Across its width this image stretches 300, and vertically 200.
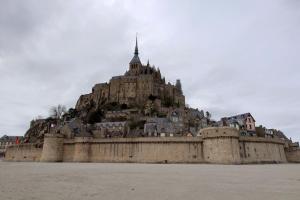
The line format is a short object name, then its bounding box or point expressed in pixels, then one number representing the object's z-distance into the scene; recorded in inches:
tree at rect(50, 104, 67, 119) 3368.6
